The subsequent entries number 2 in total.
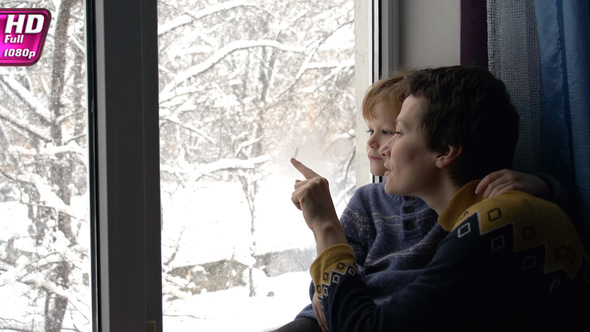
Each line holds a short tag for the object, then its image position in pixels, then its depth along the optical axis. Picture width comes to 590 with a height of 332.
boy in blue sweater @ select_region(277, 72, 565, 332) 1.17
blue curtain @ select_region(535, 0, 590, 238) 1.09
